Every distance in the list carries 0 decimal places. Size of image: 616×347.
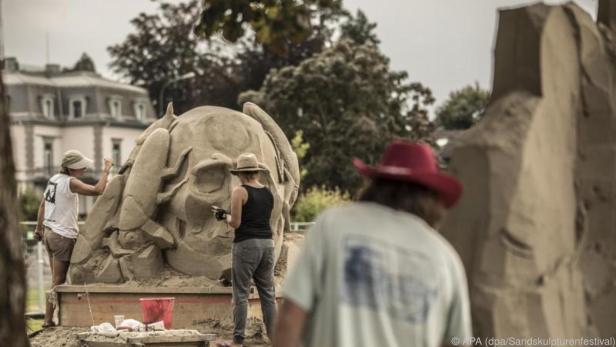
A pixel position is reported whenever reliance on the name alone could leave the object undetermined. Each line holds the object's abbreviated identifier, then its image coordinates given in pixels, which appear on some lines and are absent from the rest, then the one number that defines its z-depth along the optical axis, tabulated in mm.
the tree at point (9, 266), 9203
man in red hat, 7000
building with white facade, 91375
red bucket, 15297
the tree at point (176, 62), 65875
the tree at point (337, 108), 57950
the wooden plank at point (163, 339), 13750
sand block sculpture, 8750
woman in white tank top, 16938
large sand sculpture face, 17969
